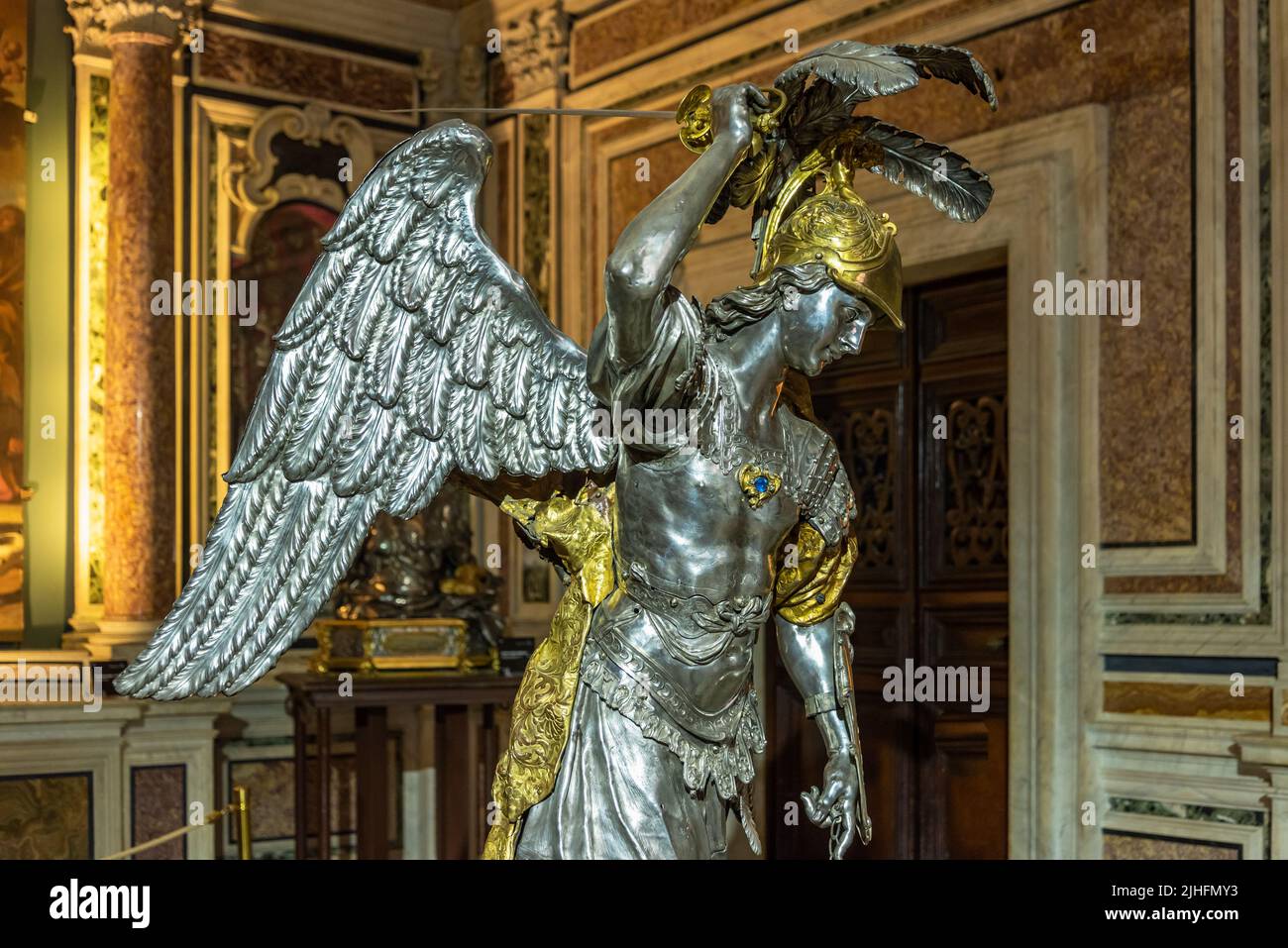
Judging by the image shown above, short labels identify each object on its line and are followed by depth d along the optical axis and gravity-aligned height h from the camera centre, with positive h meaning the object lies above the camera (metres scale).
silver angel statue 2.96 +0.01
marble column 6.89 +0.67
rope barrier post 4.98 -1.12
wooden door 5.89 -0.33
